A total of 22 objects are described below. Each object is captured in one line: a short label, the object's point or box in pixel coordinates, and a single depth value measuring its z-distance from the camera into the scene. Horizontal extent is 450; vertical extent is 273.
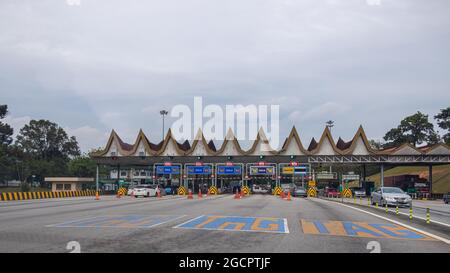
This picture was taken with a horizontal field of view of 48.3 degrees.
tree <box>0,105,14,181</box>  98.75
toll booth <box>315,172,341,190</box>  71.81
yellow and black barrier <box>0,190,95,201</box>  44.56
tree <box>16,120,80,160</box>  128.75
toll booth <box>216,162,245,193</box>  71.31
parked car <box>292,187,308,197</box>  62.34
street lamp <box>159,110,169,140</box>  96.29
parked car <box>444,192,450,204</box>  48.34
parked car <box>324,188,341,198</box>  69.17
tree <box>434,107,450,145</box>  119.69
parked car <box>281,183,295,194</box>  72.50
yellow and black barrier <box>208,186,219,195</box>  66.46
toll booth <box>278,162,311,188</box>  68.75
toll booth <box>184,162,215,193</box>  71.69
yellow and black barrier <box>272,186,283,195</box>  63.97
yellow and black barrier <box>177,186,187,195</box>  66.19
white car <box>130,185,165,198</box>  52.09
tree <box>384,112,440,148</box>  126.75
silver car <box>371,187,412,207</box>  32.41
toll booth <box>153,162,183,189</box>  71.50
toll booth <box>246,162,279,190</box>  70.69
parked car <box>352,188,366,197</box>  64.90
